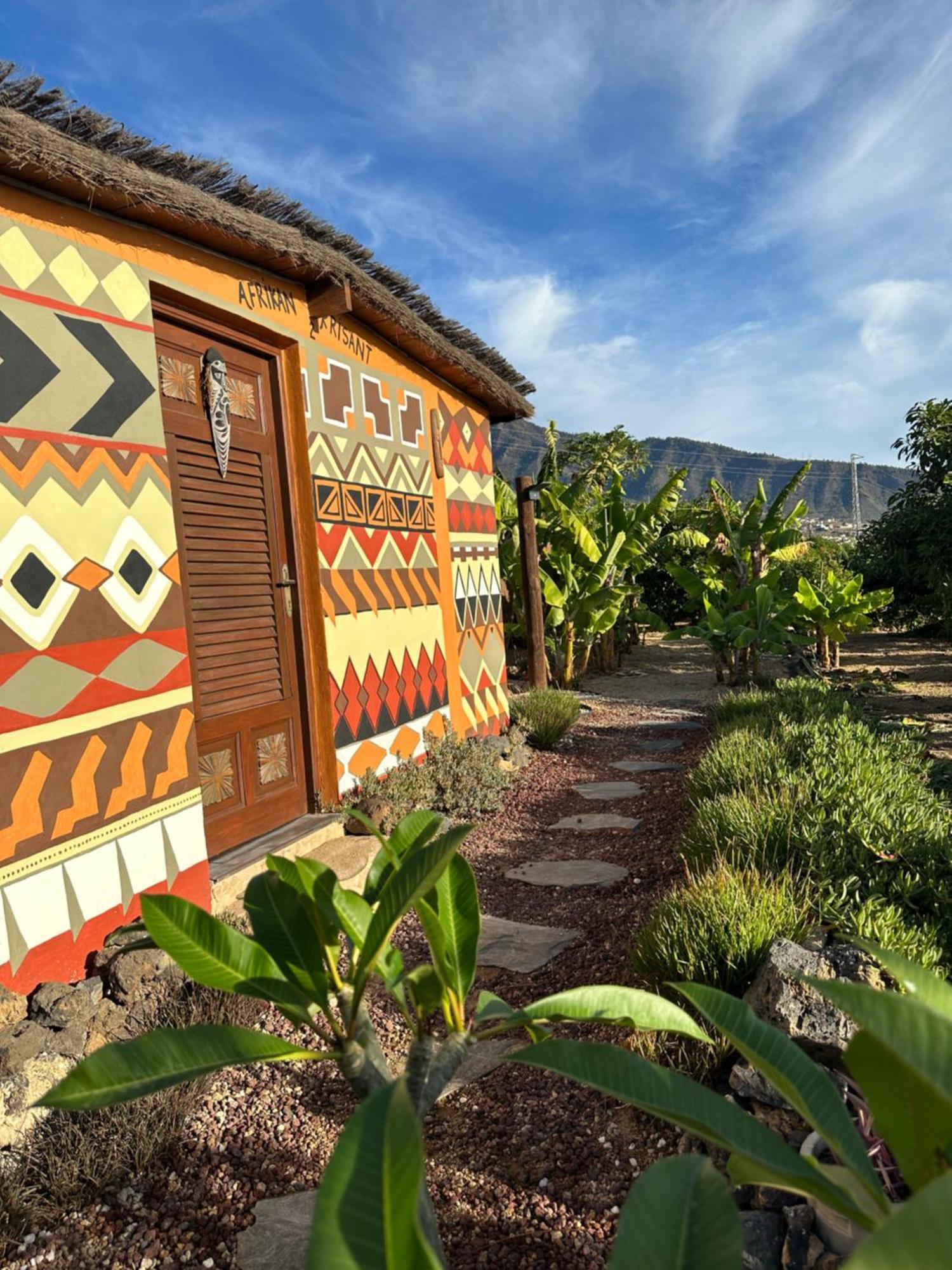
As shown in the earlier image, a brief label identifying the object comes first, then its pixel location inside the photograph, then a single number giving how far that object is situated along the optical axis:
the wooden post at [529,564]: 9.42
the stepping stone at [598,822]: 5.95
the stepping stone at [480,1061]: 2.90
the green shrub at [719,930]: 2.85
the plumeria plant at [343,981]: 1.29
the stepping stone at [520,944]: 3.77
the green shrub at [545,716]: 8.46
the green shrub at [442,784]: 5.50
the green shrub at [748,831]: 3.81
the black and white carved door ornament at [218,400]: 4.54
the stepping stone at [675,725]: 9.38
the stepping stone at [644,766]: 7.57
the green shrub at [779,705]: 6.90
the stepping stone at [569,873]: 4.85
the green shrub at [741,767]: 4.88
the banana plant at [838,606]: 12.49
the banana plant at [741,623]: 11.36
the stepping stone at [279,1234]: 2.06
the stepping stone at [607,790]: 6.81
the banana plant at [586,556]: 11.20
